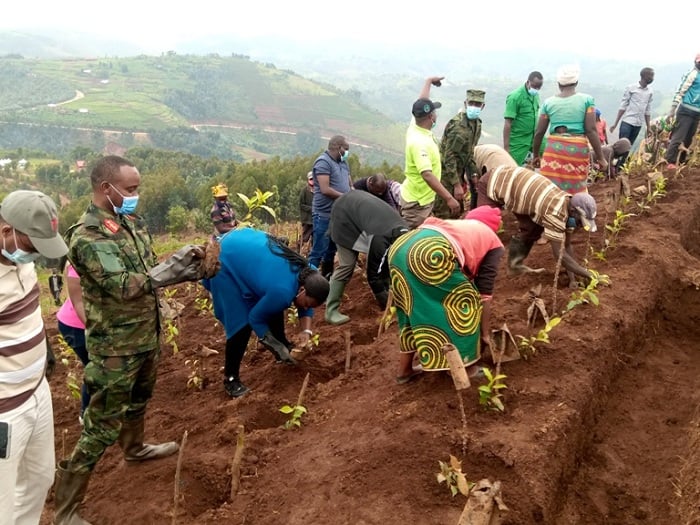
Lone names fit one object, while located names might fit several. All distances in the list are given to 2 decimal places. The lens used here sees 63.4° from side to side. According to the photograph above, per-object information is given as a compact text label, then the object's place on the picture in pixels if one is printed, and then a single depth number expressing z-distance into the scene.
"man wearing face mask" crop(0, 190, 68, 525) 2.43
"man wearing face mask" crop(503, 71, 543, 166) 6.62
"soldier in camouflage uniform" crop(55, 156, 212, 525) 2.88
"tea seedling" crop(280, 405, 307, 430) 3.64
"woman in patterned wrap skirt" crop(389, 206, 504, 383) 3.26
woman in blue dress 3.80
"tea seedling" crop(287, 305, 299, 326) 5.97
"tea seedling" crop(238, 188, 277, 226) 5.71
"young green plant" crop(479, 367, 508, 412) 3.28
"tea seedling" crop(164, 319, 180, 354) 5.67
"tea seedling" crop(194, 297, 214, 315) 6.82
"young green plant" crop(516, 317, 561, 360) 3.74
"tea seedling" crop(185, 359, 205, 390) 4.72
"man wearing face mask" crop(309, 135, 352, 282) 5.82
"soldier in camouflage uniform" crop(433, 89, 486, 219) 6.04
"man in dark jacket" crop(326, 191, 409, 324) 4.60
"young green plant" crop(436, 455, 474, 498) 2.70
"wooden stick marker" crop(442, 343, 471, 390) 2.88
